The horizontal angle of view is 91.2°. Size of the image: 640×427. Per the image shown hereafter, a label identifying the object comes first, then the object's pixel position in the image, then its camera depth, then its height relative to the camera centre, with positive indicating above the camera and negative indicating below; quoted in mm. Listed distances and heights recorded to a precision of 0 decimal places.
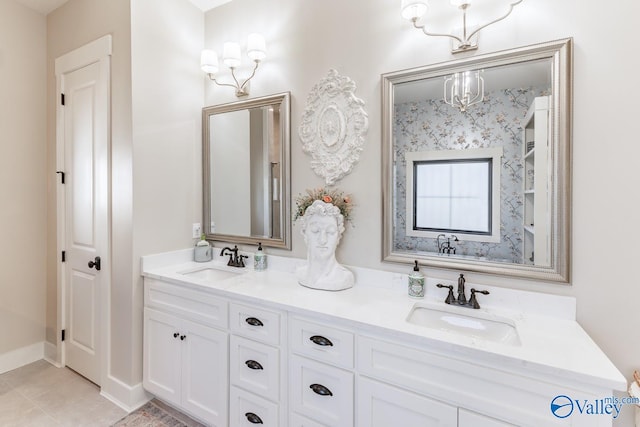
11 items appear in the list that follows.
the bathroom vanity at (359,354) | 1068 -603
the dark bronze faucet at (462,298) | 1500 -434
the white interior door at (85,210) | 2244 -1
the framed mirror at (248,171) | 2156 +286
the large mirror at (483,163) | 1402 +234
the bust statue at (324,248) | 1811 -224
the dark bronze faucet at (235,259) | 2289 -363
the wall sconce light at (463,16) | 1490 +951
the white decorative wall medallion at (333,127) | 1884 +517
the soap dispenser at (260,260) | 2201 -359
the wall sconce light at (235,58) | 2076 +1060
